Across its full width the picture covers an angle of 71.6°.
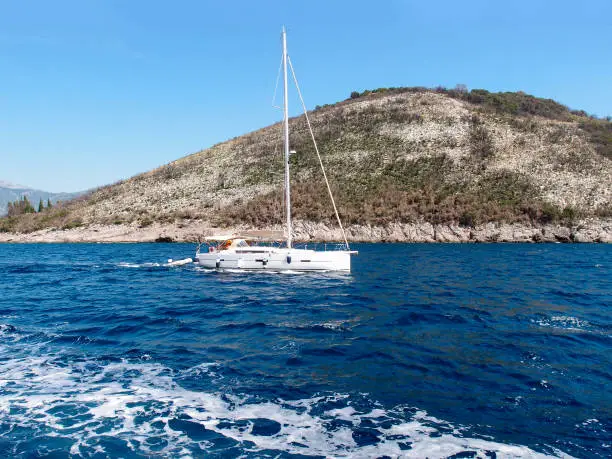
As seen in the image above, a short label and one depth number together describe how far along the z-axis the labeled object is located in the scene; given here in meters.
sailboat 29.03
